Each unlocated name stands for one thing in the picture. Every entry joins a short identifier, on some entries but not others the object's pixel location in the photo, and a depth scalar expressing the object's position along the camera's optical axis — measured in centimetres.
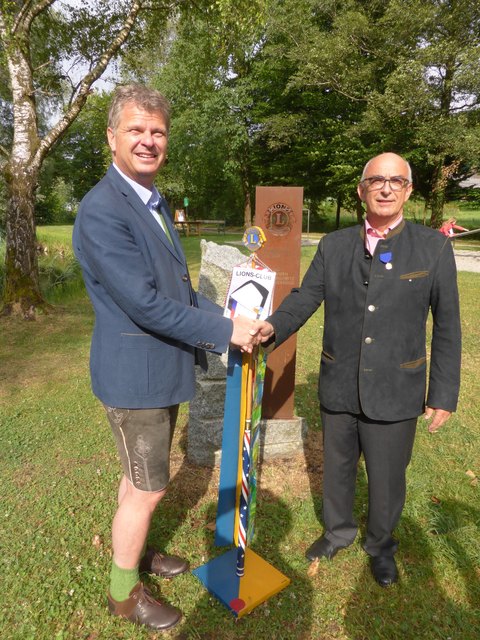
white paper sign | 247
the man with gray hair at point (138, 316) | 195
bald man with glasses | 241
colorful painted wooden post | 250
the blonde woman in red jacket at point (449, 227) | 1419
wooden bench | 3028
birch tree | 770
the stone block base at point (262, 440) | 401
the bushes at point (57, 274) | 997
